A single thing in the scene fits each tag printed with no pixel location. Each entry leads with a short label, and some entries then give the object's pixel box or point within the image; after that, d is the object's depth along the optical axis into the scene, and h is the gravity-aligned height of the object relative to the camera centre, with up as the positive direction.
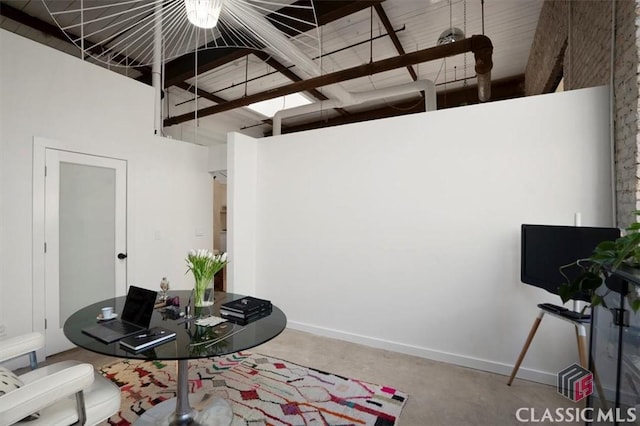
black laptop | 1.78 -0.68
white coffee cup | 2.02 -0.65
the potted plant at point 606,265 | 1.18 -0.22
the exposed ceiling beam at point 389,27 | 3.61 +2.43
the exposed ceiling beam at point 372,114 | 6.64 +2.42
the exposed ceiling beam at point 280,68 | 4.41 +2.37
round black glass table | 1.61 -0.72
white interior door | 3.15 -0.21
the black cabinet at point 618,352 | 1.25 -0.63
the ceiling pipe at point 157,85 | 3.74 +1.79
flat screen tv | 2.17 -0.27
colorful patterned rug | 2.18 -1.45
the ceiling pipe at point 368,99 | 4.50 +1.96
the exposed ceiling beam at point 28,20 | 3.45 +2.33
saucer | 2.00 -0.68
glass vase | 2.23 -0.57
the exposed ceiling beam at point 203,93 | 5.66 +2.40
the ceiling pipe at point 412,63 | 3.46 +1.91
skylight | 5.52 +2.07
